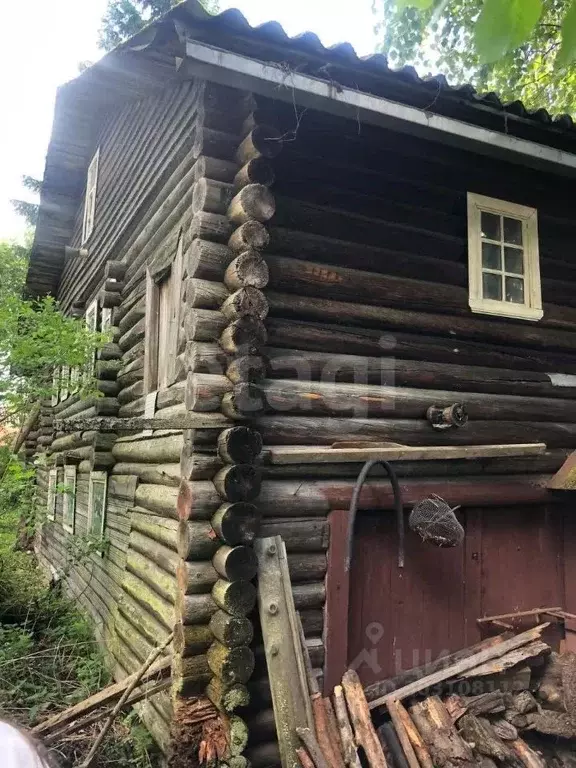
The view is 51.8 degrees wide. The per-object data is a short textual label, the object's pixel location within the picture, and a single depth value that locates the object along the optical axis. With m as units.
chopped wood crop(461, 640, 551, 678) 4.82
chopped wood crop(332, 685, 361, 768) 4.03
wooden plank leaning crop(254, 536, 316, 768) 4.10
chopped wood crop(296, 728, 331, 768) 3.88
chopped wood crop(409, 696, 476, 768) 4.27
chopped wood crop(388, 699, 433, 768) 4.21
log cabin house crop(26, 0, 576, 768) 4.30
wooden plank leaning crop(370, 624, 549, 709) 4.62
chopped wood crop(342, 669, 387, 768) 4.04
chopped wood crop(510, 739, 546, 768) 4.35
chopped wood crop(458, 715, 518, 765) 4.35
